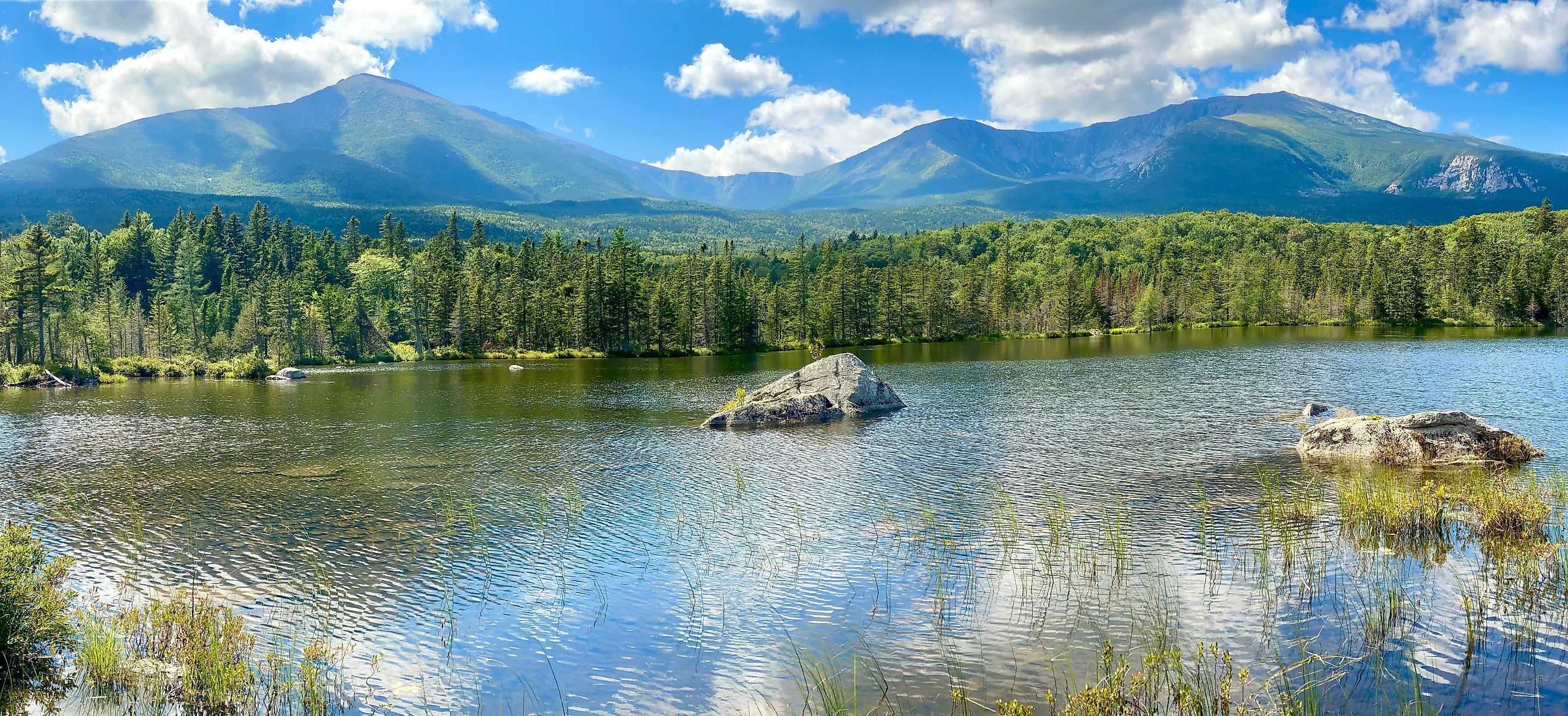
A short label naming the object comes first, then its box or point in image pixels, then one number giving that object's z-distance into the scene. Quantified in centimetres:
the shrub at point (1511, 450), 2527
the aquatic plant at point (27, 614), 1203
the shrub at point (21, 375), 7062
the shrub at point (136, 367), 8144
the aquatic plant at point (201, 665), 1125
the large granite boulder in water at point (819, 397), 4097
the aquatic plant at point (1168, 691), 1010
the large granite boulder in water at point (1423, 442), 2558
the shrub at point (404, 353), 11231
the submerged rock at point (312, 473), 2861
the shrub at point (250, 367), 8588
